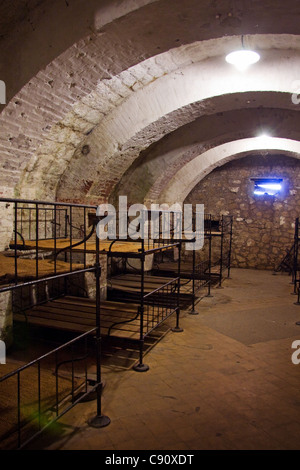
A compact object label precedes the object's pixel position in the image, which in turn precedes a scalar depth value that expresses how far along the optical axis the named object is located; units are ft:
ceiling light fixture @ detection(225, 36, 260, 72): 13.84
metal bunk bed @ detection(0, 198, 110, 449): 7.80
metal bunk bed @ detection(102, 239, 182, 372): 12.61
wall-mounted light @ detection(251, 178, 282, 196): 34.35
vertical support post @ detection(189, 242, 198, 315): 19.66
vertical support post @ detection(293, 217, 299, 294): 22.41
